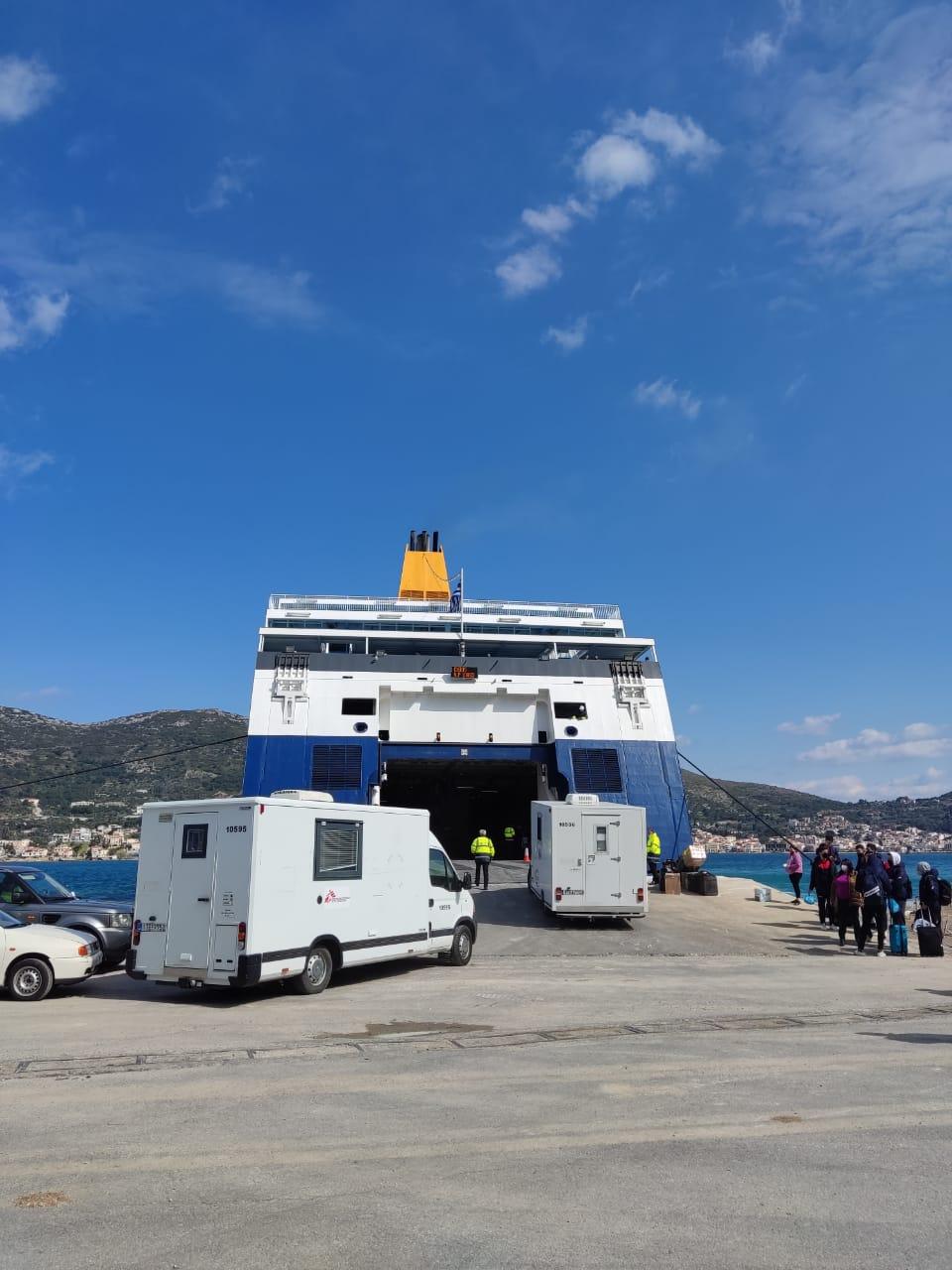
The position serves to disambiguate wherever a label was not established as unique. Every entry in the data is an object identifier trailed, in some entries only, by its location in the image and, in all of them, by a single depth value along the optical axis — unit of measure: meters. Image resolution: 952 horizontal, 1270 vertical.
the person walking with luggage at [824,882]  19.91
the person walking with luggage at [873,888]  16.38
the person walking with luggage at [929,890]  16.84
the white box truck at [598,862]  17.75
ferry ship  25.64
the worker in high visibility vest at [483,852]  22.89
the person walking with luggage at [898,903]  16.50
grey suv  13.95
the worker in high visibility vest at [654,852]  24.28
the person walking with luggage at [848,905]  16.89
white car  11.26
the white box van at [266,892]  10.67
